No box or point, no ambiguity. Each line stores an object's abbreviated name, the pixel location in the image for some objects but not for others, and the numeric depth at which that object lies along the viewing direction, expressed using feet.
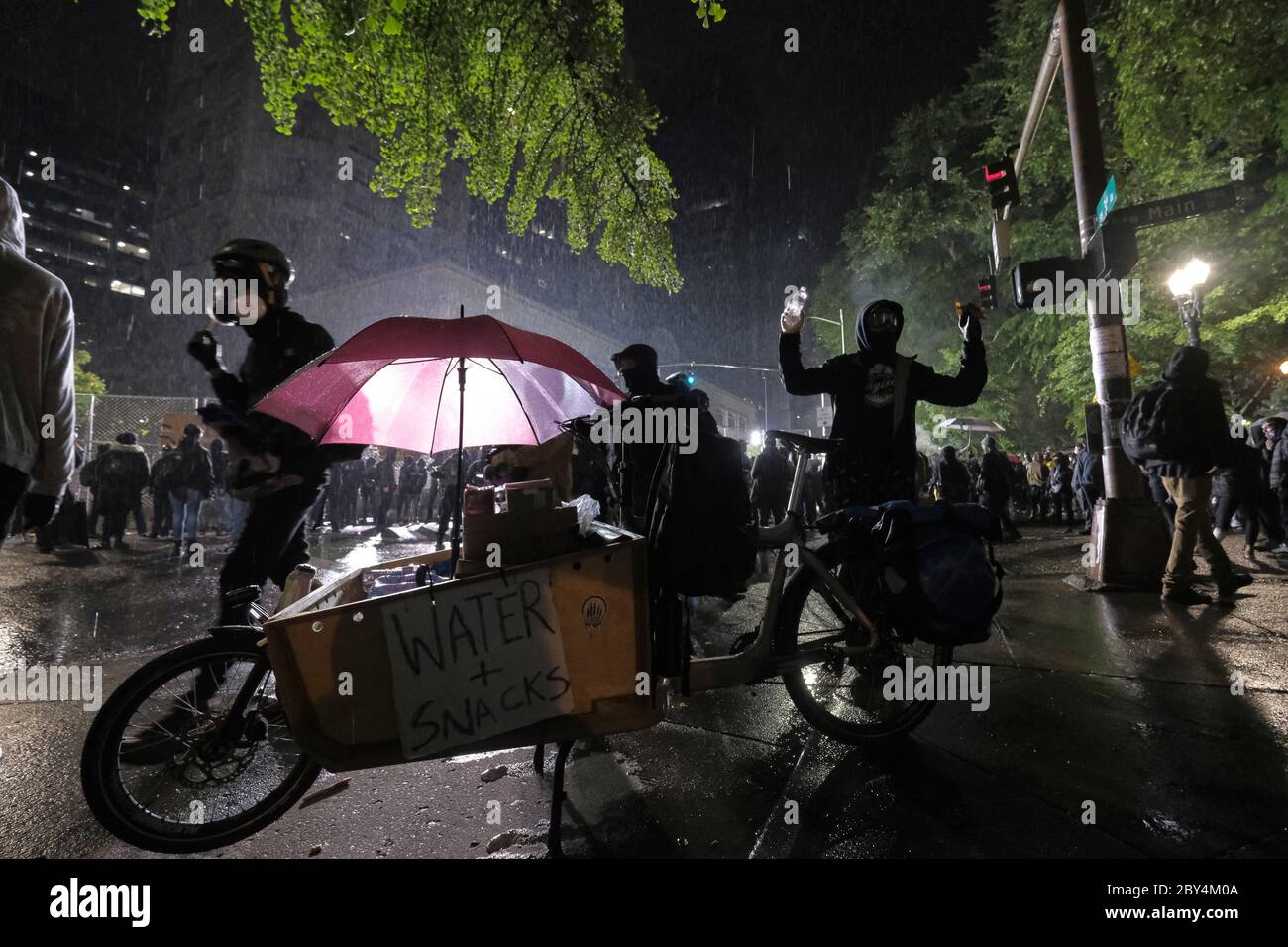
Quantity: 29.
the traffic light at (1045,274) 19.70
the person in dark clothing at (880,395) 10.77
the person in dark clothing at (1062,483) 48.73
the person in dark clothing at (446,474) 36.22
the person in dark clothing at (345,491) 44.45
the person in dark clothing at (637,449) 14.30
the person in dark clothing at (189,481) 32.40
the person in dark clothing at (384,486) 45.16
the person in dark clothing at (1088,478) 35.68
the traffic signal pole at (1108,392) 18.67
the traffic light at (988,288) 25.28
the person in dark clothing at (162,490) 33.35
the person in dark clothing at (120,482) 33.24
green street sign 18.84
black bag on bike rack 8.24
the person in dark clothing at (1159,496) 19.22
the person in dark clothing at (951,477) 35.40
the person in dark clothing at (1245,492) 26.40
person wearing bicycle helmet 9.24
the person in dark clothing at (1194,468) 16.31
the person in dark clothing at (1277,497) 27.09
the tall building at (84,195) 245.00
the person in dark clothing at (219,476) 38.70
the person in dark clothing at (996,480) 38.32
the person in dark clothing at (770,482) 35.22
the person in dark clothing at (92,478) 33.50
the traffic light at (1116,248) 18.71
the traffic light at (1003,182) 29.86
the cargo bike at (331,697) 6.28
